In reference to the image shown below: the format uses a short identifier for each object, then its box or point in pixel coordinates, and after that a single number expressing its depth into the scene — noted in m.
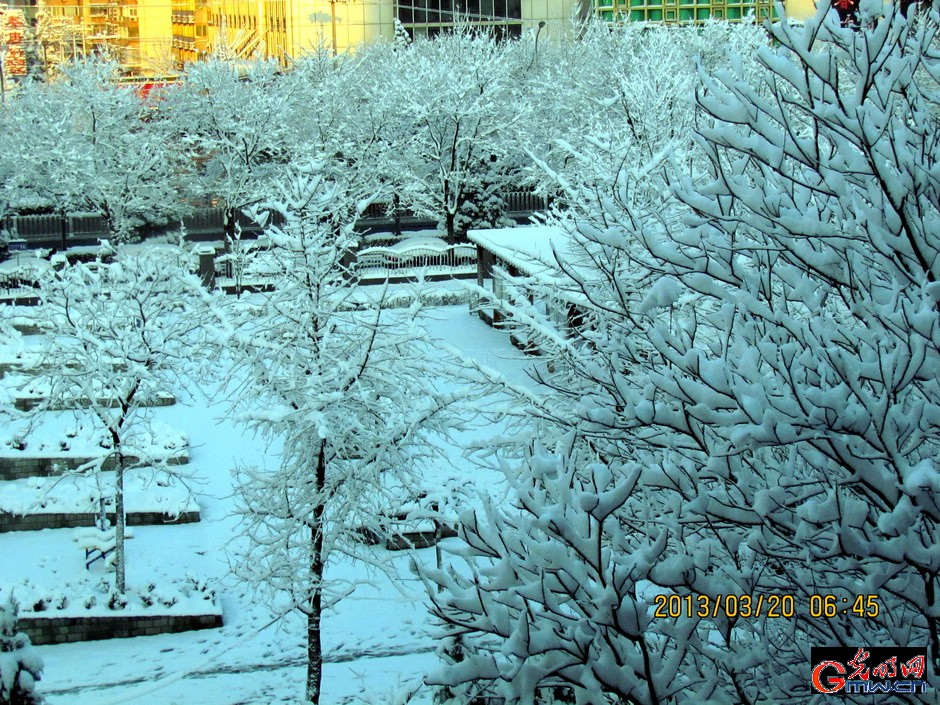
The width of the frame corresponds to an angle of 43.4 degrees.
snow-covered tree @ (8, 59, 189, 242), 39.66
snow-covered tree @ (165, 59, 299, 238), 41.00
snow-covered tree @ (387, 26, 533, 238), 38.53
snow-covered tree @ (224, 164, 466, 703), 13.82
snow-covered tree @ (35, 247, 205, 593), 17.20
